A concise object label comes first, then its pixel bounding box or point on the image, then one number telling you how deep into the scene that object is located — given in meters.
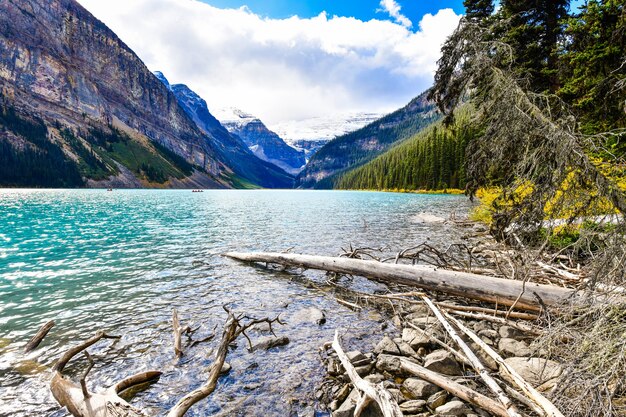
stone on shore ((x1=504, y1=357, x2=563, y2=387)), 5.16
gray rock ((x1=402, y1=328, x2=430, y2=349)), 7.04
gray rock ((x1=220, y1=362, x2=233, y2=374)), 6.58
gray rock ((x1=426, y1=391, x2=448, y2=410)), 5.09
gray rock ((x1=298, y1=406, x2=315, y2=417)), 5.33
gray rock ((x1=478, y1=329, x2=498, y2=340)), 7.21
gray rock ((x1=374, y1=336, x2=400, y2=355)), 6.87
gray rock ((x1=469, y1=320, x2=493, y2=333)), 7.64
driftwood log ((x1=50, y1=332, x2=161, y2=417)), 4.27
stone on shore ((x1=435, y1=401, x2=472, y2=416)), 4.71
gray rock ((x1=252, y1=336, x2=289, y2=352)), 7.70
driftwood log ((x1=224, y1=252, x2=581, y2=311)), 7.96
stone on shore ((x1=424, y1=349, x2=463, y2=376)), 5.94
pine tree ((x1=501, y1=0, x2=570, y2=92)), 18.36
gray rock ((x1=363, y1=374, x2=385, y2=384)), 5.86
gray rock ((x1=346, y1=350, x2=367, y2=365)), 6.46
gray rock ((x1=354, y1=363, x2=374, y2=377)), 6.14
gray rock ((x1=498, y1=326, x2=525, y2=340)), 7.18
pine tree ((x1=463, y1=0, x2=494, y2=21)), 23.84
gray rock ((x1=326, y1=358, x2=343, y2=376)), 6.40
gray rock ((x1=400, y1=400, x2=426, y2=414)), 5.04
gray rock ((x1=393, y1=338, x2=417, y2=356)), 6.76
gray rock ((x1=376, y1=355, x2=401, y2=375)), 6.18
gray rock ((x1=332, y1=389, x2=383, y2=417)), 4.80
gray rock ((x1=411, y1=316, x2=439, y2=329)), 8.07
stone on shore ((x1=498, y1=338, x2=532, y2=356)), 6.30
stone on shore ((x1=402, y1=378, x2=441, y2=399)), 5.40
